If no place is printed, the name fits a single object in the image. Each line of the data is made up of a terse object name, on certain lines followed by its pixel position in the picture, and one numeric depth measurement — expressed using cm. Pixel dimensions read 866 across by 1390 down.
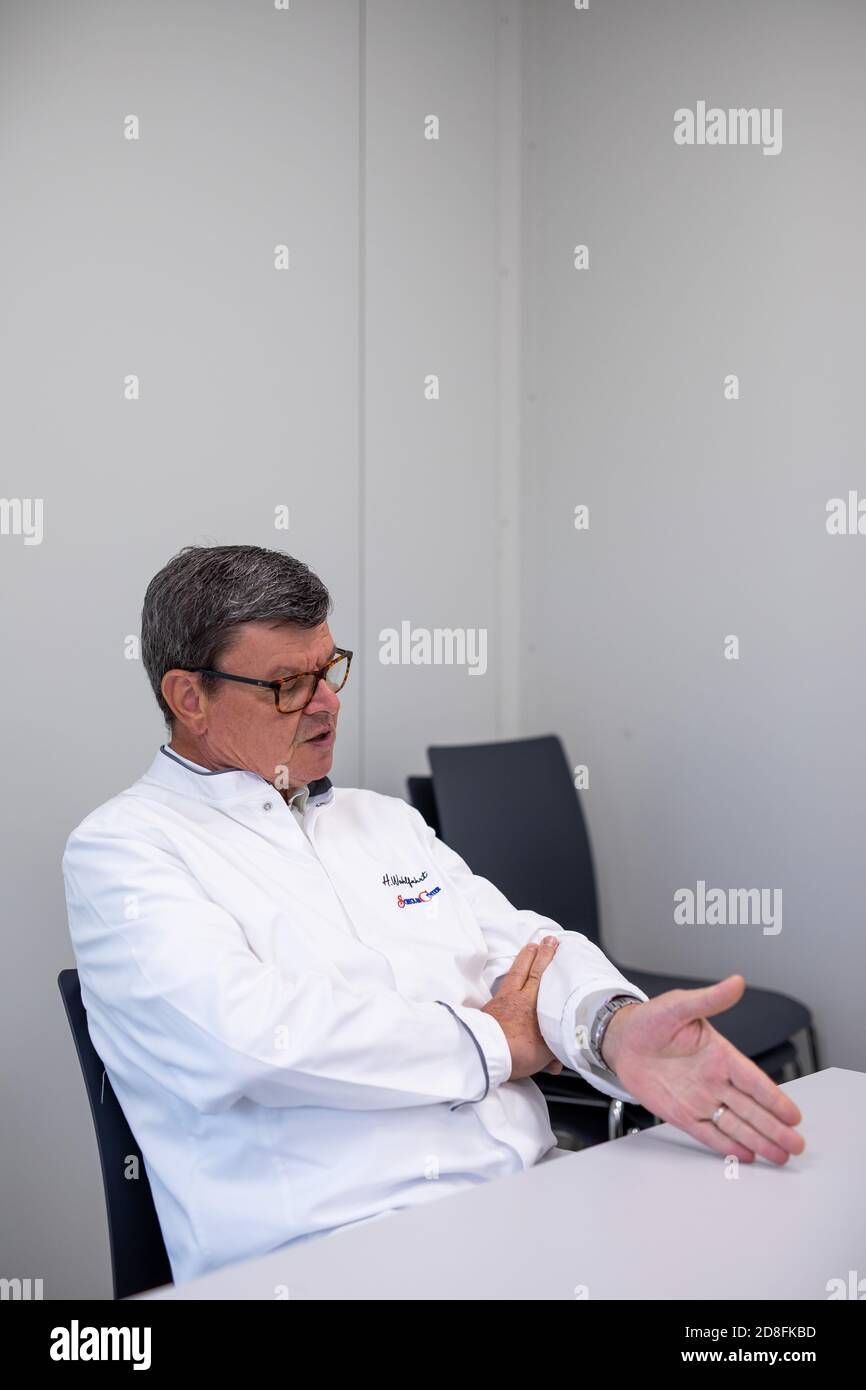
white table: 100
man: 135
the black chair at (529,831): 272
